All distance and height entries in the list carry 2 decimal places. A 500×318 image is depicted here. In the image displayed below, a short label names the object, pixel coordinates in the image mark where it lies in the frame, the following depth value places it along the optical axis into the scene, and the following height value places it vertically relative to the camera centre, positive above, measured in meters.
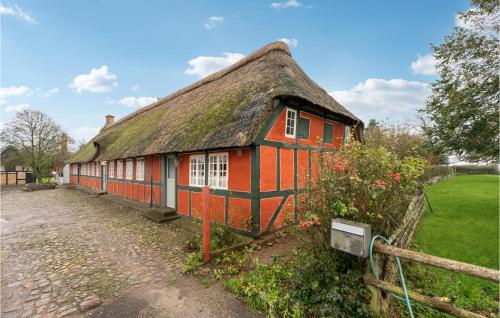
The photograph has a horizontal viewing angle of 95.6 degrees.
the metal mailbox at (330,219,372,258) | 2.59 -0.94
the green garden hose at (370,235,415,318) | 2.32 -1.39
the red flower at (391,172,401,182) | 2.99 -0.24
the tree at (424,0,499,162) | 7.90 +2.59
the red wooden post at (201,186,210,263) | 4.93 -1.57
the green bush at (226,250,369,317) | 2.81 -1.87
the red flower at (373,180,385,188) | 2.92 -0.33
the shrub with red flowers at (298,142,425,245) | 3.12 -0.46
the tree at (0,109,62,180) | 23.27 +1.85
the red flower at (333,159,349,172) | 3.34 -0.11
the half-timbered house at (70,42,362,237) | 6.47 +0.47
